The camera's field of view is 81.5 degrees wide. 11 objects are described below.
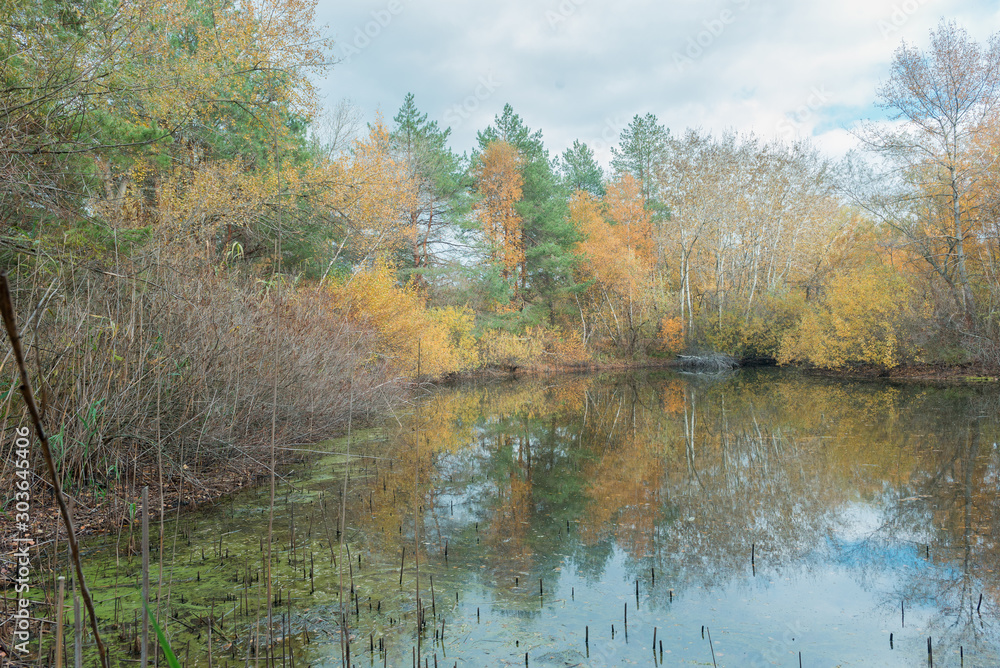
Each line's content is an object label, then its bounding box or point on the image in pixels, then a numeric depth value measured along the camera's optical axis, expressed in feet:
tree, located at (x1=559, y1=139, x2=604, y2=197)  111.75
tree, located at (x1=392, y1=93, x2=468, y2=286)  78.64
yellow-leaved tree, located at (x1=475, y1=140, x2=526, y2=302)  85.56
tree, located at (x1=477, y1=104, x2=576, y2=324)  87.56
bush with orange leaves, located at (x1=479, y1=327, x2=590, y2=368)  80.53
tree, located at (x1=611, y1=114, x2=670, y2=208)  106.01
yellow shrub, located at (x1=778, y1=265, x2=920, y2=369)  59.16
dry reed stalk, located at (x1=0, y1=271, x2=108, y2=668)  2.10
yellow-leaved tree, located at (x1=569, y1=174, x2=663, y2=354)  86.38
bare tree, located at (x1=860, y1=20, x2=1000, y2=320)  53.47
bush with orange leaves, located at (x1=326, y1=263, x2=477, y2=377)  40.63
